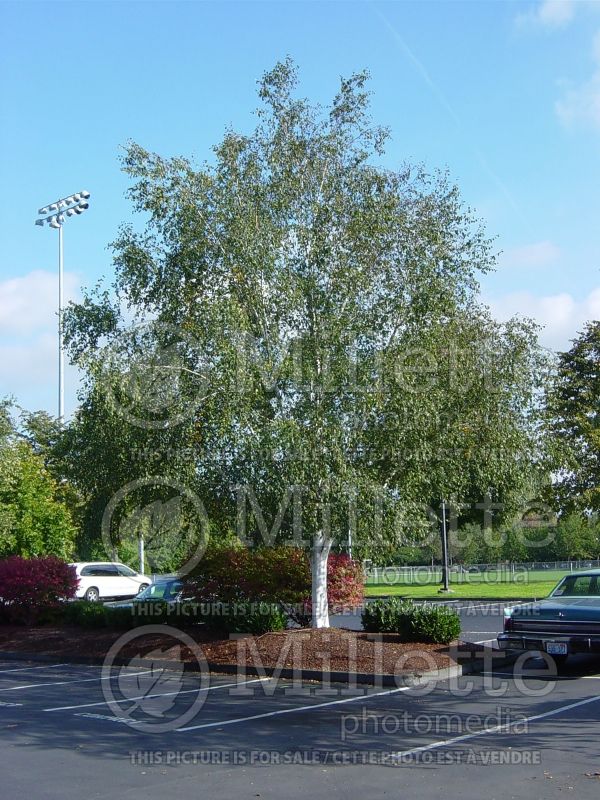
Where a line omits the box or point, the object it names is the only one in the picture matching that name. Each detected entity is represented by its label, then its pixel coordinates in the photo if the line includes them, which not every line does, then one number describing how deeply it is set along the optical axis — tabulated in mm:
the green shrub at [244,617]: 16891
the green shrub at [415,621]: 15578
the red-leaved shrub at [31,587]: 21781
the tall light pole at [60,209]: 45531
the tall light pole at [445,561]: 36625
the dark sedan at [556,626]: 13477
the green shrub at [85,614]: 20609
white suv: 36125
